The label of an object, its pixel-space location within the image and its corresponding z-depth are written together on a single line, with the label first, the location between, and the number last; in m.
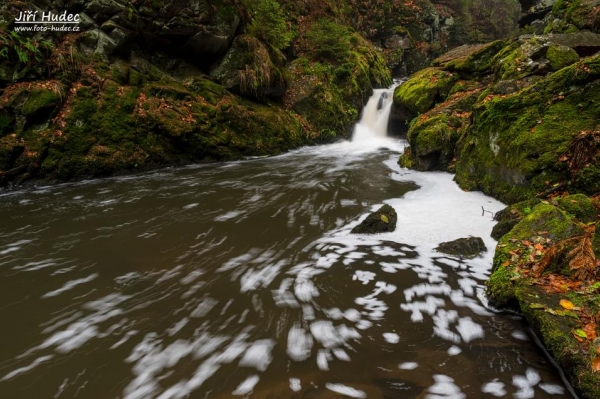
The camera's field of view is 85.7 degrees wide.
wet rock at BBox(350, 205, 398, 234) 4.85
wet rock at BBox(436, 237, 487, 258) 4.07
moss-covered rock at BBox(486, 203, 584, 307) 3.01
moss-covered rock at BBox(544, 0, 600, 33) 8.23
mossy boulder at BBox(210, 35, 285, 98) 11.11
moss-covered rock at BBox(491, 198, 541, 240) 4.28
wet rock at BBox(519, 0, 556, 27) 18.44
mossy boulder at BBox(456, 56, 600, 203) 5.10
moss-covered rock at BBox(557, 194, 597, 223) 3.63
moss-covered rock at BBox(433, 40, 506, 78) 10.25
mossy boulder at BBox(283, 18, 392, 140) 13.38
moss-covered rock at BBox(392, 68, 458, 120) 10.88
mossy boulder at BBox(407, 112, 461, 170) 8.28
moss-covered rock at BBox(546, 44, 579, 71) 7.05
